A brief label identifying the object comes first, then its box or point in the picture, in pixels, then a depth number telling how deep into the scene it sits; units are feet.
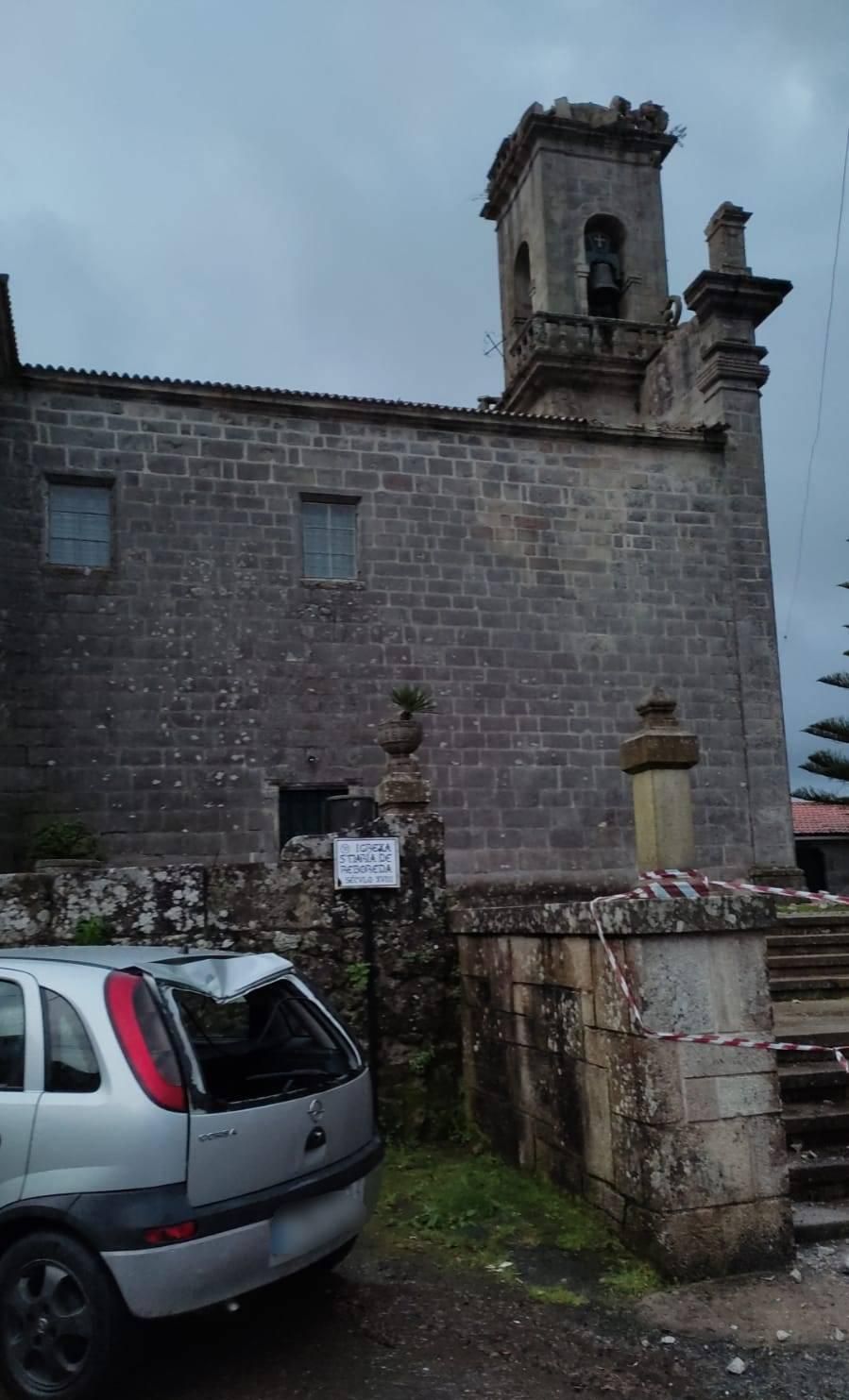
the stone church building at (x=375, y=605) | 41.27
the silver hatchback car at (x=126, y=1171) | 11.53
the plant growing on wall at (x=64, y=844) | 38.65
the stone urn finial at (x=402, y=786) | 24.21
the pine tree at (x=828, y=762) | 62.28
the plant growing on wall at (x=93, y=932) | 20.99
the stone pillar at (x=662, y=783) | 25.38
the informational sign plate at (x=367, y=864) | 23.03
